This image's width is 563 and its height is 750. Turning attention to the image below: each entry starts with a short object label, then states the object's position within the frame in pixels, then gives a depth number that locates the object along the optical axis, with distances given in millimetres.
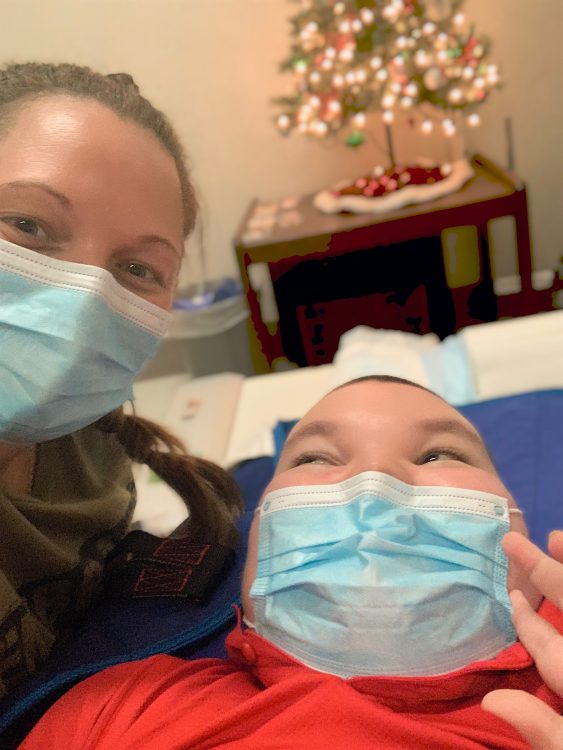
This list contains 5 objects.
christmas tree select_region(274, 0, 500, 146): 1881
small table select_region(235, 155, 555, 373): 1733
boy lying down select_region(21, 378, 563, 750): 482
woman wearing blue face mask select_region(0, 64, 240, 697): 550
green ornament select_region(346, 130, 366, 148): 2139
